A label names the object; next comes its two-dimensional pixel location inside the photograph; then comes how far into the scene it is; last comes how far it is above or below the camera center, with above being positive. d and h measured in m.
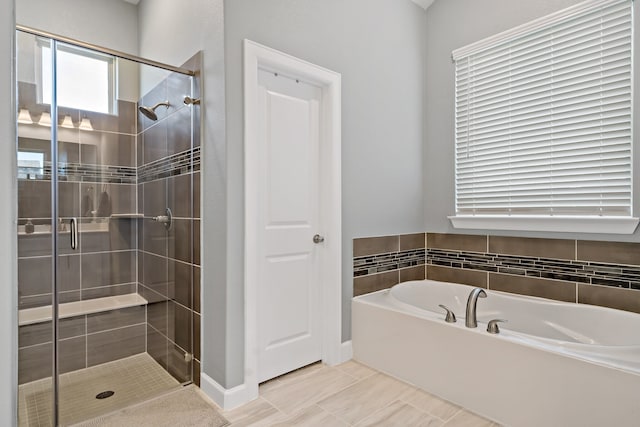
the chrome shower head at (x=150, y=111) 2.21 +0.62
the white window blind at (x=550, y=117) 2.25 +0.66
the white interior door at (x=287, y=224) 2.27 -0.09
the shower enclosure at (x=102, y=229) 1.78 -0.10
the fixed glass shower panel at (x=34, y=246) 1.73 -0.17
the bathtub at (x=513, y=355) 1.58 -0.79
